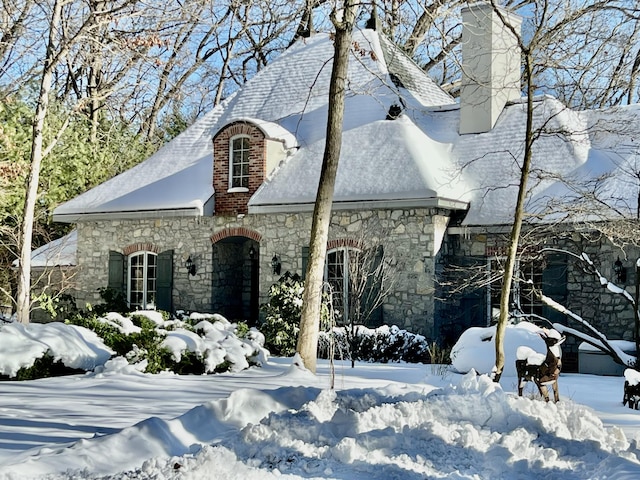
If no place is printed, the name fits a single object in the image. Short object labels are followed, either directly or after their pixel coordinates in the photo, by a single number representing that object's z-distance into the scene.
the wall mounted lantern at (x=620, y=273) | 14.27
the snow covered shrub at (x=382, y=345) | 14.55
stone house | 15.49
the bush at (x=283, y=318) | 14.89
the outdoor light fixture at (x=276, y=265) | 16.86
